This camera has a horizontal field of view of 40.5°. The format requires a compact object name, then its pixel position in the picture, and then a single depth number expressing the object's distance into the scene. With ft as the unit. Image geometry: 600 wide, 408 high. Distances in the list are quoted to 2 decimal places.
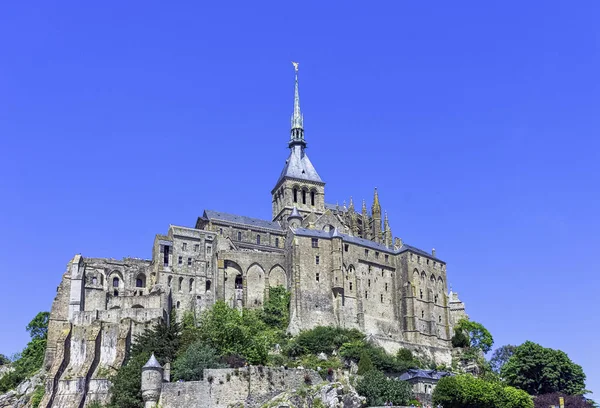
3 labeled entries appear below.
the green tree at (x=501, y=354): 357.73
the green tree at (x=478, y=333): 344.57
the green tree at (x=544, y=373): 254.06
